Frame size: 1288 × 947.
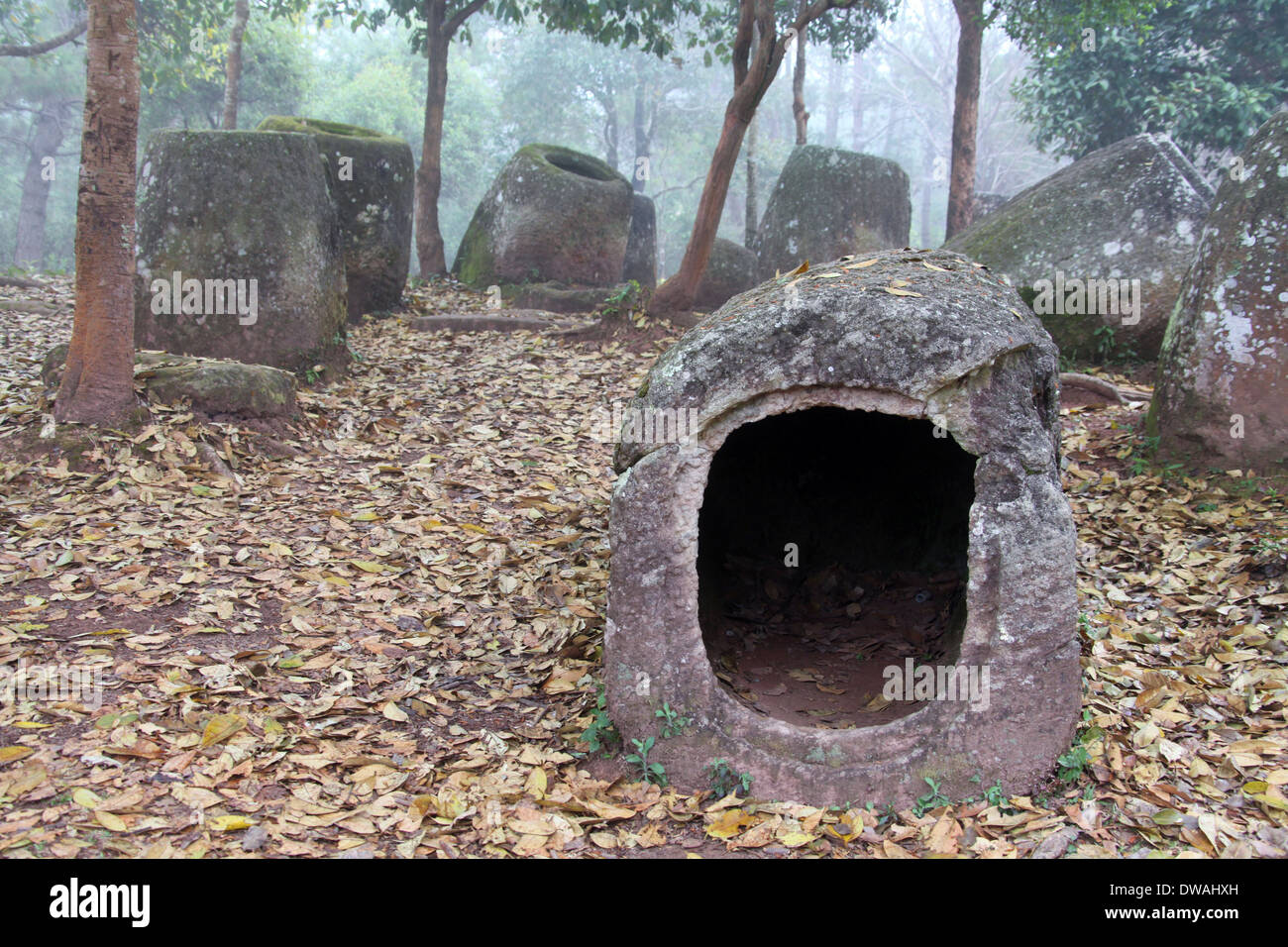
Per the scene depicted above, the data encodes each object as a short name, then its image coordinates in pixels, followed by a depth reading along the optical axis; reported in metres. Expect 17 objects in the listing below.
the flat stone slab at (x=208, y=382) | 5.91
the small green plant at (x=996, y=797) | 3.29
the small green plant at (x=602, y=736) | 3.62
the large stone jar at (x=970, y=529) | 3.31
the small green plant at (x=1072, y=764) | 3.38
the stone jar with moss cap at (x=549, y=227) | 11.48
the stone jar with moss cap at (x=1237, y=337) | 5.29
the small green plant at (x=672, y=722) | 3.44
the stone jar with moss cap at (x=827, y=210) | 10.66
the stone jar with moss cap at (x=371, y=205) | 9.30
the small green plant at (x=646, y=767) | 3.45
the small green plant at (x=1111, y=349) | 7.57
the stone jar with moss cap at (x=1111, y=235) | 7.52
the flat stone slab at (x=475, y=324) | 9.31
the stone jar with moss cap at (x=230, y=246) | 6.94
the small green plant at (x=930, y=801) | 3.29
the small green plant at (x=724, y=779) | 3.39
